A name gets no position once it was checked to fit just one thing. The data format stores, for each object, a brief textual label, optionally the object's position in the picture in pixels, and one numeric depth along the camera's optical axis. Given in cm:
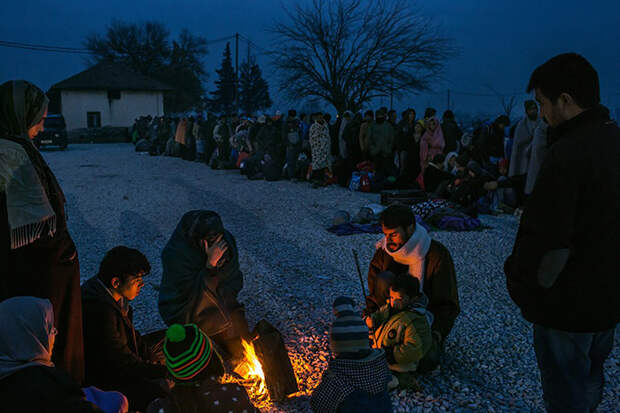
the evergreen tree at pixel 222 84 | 5709
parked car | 2440
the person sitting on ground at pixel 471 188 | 871
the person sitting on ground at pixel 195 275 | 354
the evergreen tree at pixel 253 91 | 5512
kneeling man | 341
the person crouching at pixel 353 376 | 257
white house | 3950
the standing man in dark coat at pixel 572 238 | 186
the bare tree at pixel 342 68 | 2375
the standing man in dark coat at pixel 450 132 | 1196
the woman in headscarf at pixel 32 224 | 243
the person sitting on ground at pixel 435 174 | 1028
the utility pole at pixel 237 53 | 2845
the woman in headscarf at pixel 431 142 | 1136
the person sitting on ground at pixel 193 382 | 228
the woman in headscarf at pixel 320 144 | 1273
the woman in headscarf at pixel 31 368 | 186
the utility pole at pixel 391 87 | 2366
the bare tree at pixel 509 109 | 1755
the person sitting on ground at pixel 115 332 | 290
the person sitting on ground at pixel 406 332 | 316
